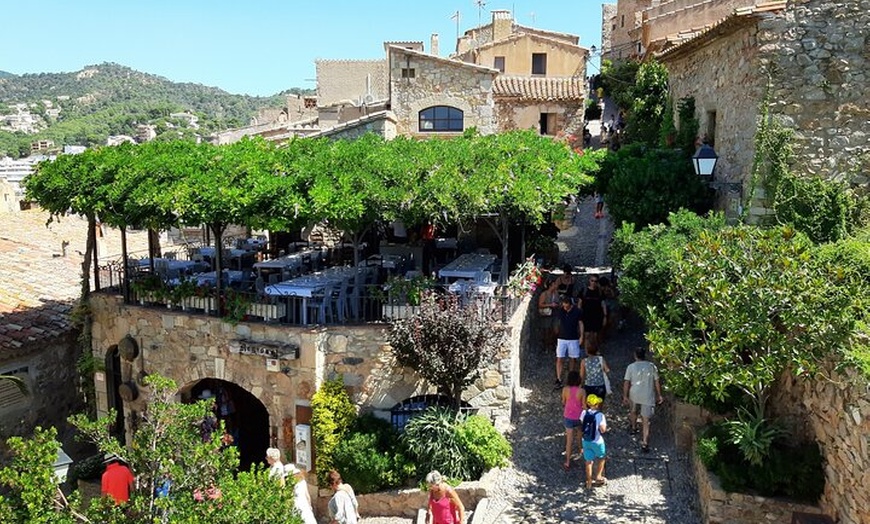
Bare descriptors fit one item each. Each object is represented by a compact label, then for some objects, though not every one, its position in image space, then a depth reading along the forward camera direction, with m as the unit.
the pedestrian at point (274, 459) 10.39
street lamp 12.74
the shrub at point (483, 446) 11.27
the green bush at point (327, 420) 12.11
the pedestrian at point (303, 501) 10.10
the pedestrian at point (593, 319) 14.16
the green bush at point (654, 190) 15.27
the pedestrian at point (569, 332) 13.30
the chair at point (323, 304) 12.42
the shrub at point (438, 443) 11.33
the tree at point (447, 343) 11.37
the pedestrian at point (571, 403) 10.99
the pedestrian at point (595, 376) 11.87
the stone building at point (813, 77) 12.18
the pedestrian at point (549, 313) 15.65
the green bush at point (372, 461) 11.62
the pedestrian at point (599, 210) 25.44
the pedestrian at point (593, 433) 10.36
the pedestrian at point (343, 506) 10.23
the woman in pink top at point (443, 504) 9.76
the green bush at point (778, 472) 9.22
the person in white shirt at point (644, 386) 11.38
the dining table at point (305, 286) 12.28
